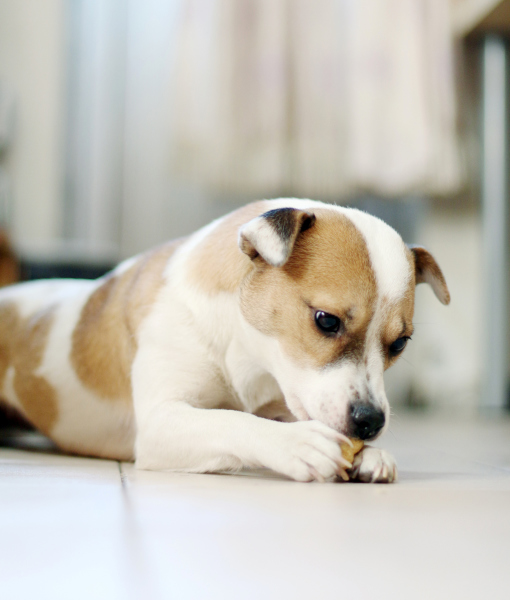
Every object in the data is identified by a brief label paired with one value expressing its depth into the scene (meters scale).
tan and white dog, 1.20
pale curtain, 3.33
